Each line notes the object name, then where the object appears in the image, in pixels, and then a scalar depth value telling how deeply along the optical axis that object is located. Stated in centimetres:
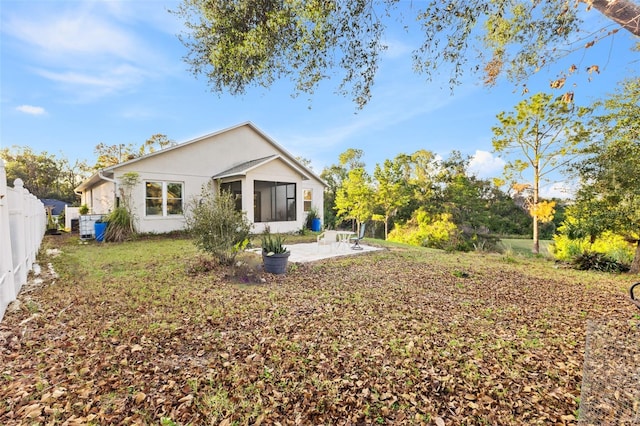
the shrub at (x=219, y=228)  643
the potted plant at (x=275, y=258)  667
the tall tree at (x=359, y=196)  2284
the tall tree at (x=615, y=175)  738
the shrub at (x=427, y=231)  1878
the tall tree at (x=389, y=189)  2255
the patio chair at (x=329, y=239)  1024
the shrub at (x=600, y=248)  883
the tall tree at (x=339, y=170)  2930
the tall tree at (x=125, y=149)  2988
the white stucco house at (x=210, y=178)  1295
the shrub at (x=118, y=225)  1152
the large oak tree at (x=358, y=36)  477
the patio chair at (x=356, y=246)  1089
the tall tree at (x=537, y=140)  1353
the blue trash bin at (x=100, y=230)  1159
